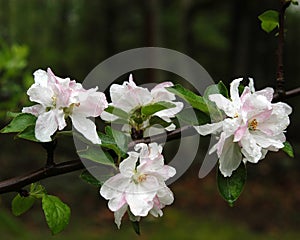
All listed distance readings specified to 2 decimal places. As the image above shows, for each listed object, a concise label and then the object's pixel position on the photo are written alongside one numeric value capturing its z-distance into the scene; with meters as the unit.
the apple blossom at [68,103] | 0.66
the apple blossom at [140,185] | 0.66
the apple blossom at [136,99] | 0.70
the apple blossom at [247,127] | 0.67
